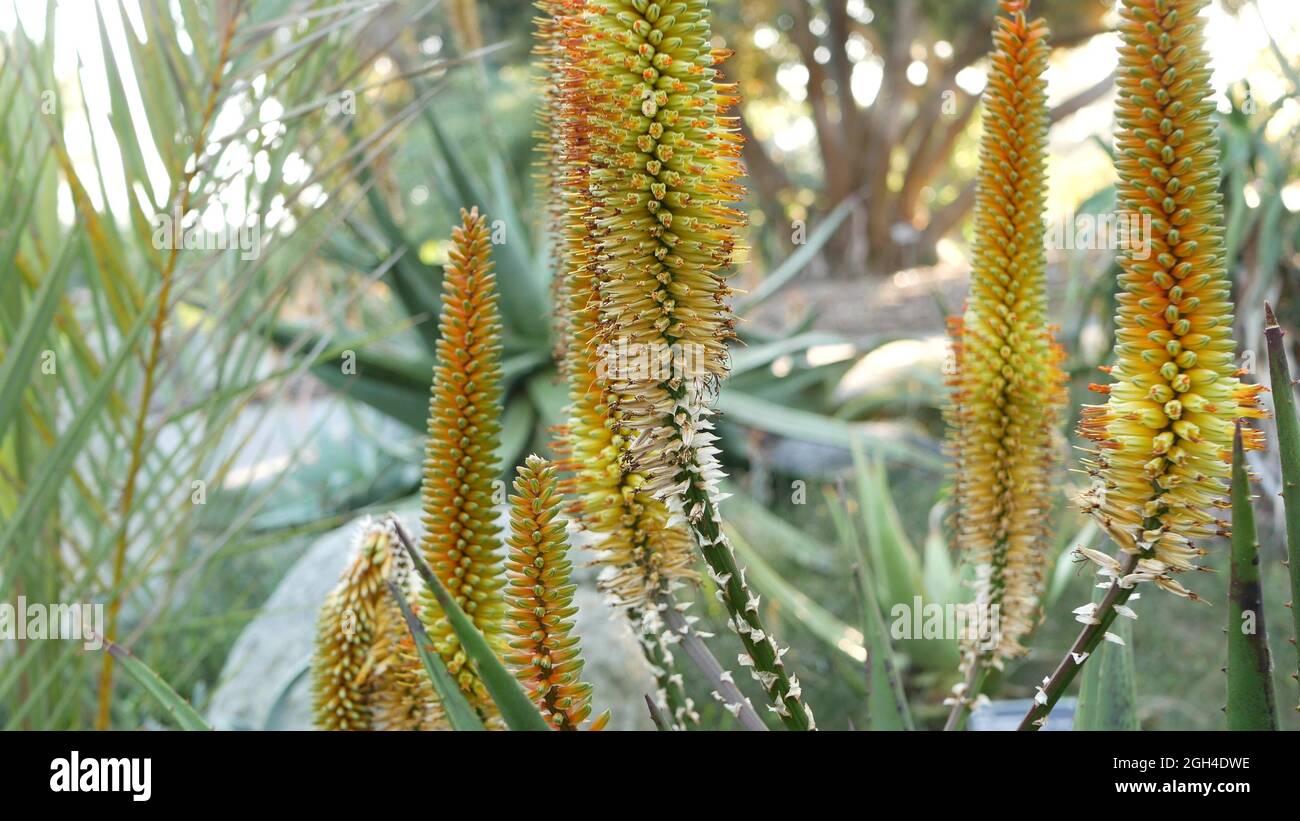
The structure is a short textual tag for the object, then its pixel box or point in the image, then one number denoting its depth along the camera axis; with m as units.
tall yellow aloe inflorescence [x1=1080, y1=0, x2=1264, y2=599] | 0.59
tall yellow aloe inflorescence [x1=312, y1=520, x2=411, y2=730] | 0.76
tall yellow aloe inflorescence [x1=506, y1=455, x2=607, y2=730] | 0.59
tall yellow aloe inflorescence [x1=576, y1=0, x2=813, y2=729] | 0.58
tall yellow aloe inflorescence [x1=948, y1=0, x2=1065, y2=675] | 0.79
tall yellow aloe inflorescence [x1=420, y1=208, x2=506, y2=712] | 0.63
